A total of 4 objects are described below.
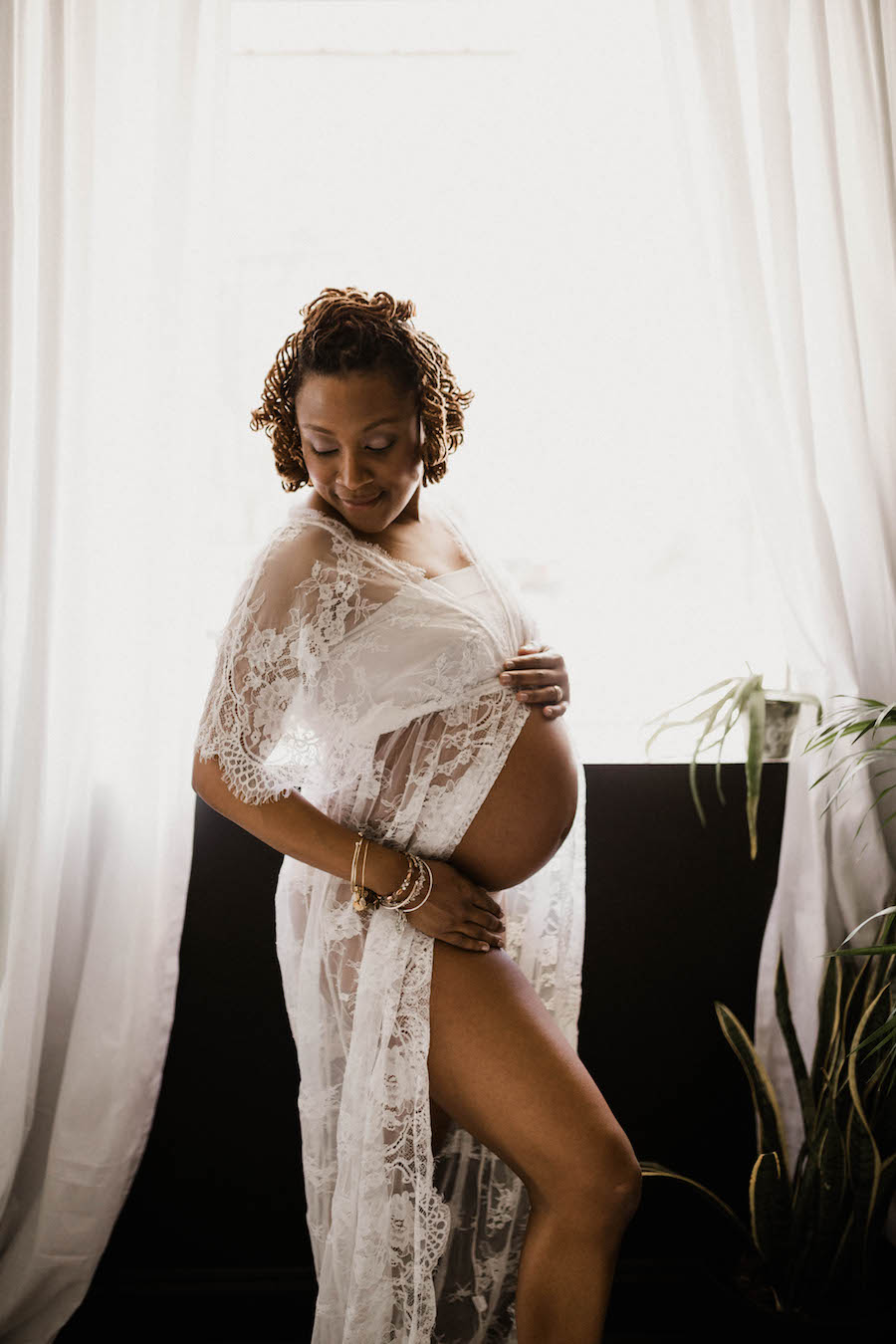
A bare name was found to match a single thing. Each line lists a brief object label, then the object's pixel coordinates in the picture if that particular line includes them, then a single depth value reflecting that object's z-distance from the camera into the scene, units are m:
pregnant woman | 1.27
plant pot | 1.86
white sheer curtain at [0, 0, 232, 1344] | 1.72
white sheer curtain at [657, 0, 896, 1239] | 1.83
